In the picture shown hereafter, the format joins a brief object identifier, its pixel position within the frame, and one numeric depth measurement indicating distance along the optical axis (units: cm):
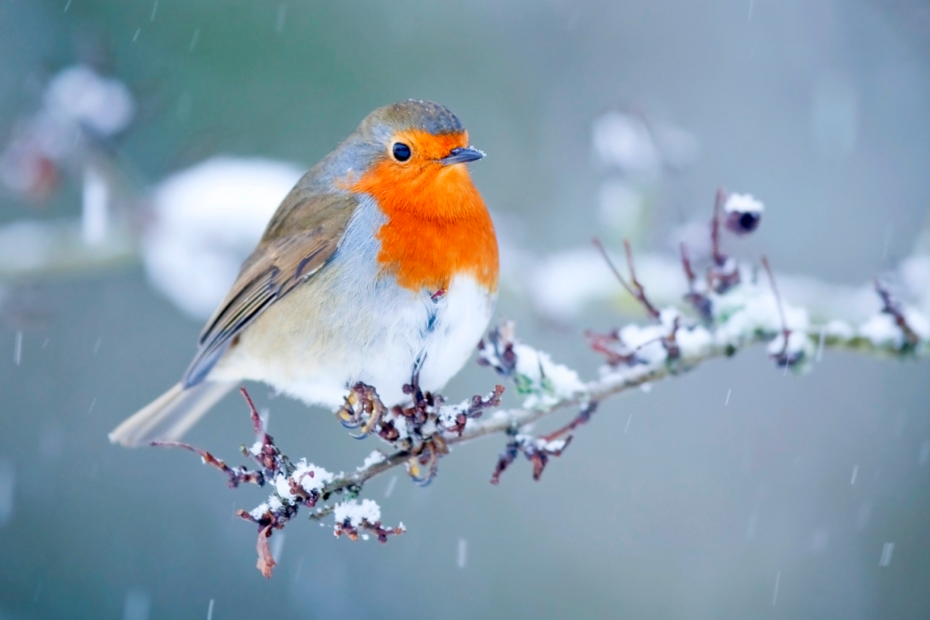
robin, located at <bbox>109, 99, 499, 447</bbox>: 597
